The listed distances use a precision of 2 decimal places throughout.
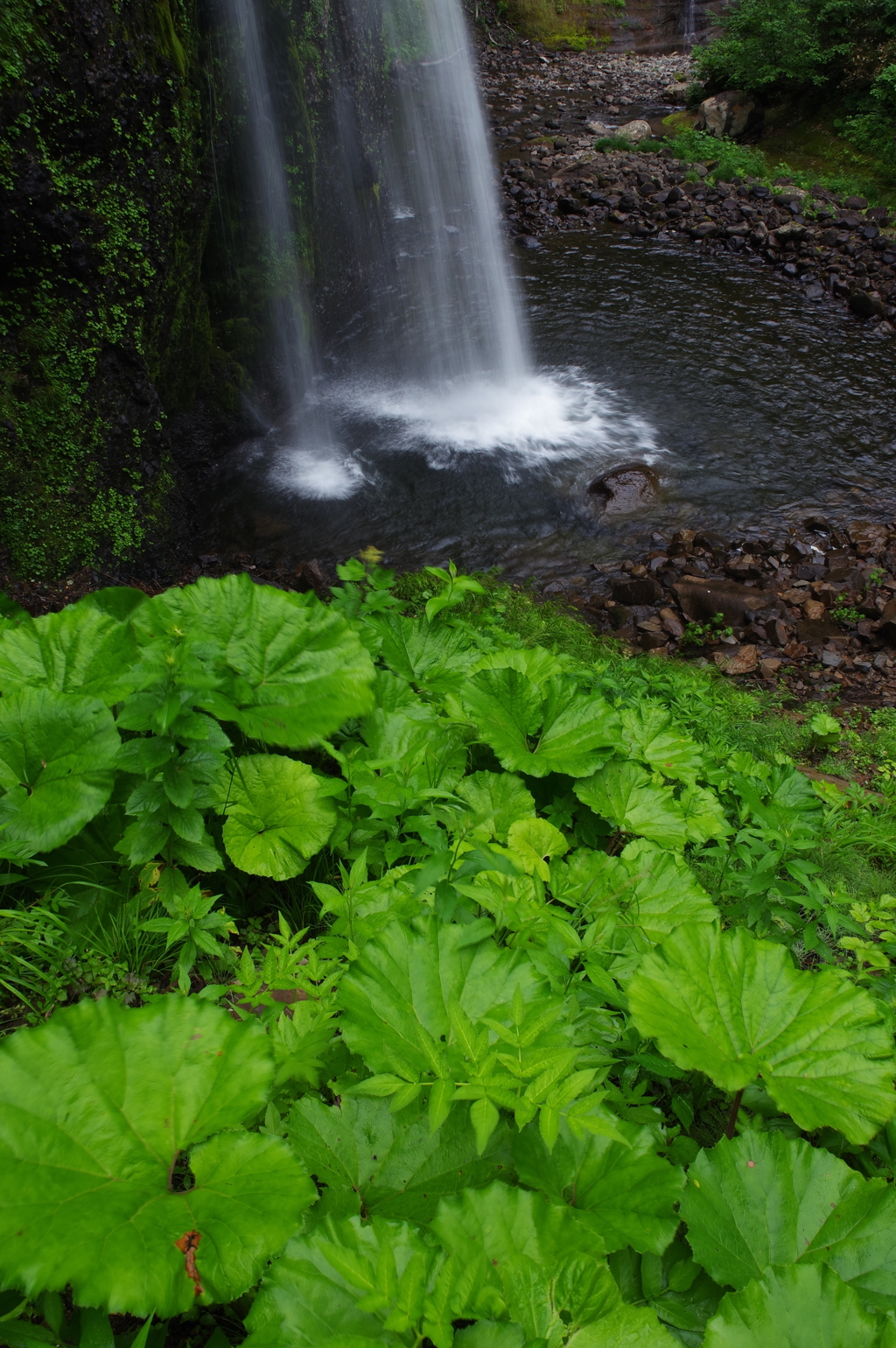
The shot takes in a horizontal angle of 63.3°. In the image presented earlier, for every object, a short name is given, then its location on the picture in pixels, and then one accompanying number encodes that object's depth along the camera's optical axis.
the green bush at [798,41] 14.24
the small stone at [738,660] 5.27
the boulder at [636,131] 15.98
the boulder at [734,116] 15.91
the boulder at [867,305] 10.24
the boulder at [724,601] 5.74
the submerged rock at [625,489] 7.21
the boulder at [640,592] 5.98
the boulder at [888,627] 5.52
